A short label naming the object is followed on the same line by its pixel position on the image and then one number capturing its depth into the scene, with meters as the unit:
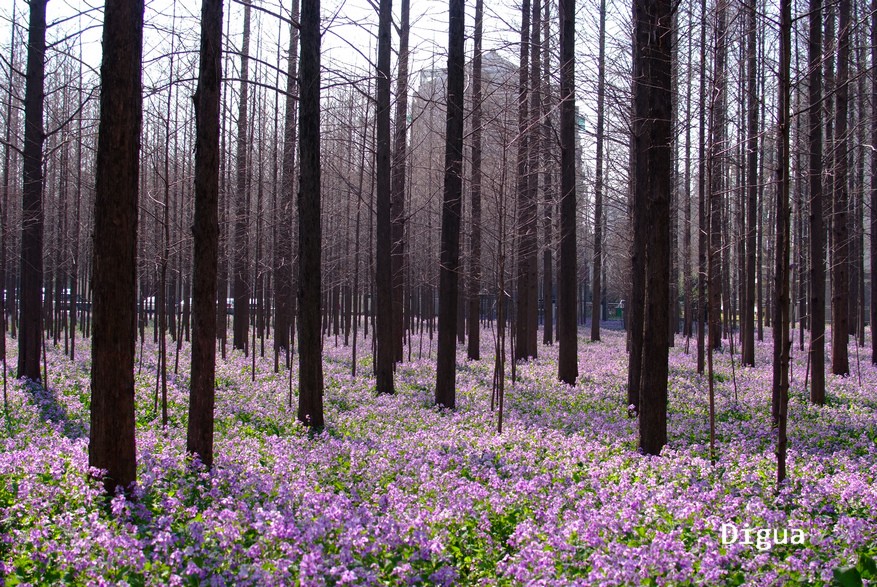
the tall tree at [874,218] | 14.58
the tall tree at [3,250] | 12.01
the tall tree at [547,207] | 14.56
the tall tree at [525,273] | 16.10
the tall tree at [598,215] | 14.30
